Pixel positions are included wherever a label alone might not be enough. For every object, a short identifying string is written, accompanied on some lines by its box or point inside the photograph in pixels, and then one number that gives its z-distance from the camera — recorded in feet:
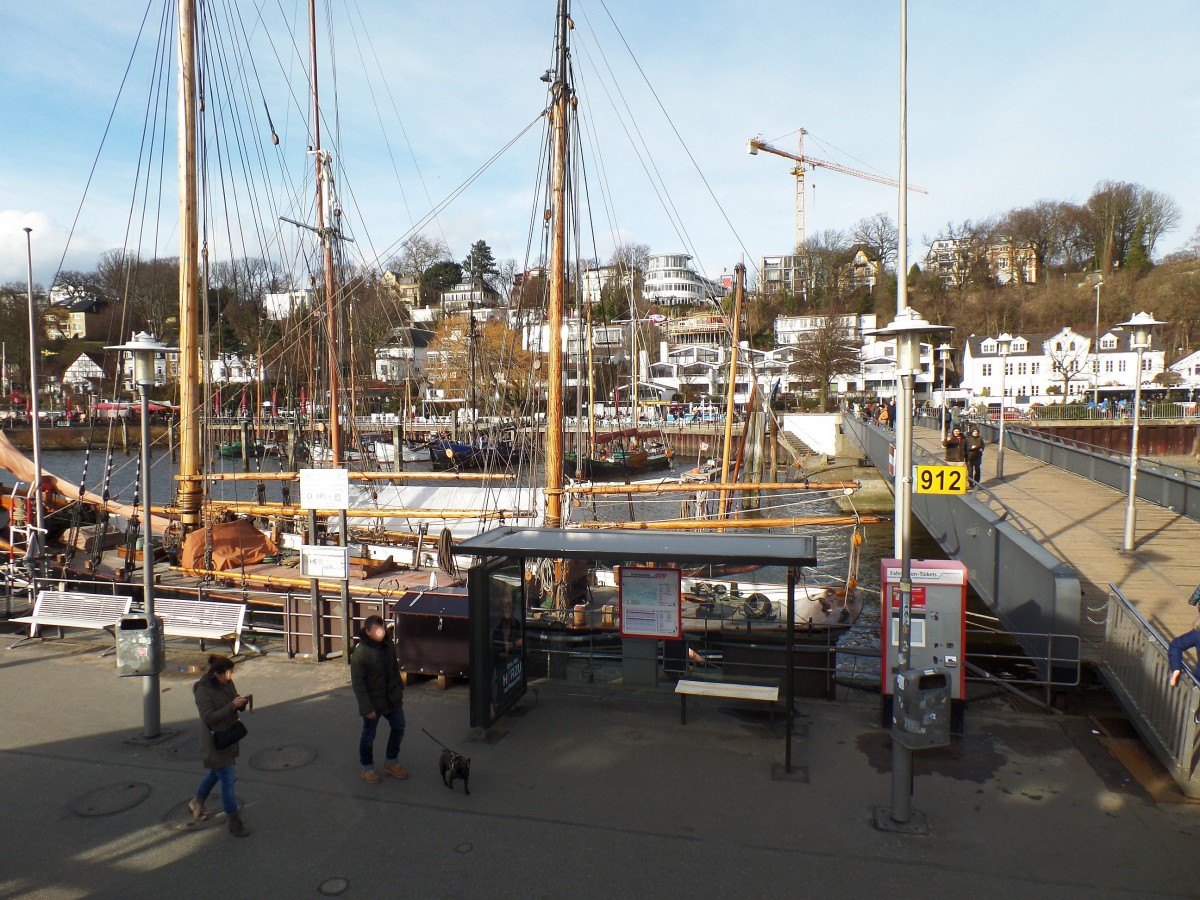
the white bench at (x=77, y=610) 34.24
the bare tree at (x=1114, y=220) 285.02
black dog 21.49
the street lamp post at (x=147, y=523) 25.04
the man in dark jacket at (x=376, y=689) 21.71
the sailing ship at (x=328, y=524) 38.55
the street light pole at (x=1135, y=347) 44.21
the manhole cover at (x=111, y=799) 20.67
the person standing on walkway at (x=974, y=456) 69.87
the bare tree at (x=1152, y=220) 280.72
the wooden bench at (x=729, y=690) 23.93
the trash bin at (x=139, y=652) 24.22
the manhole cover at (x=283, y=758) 23.31
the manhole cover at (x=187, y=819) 19.93
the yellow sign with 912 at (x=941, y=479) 31.94
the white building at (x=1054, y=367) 232.73
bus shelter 24.50
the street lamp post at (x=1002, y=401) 82.91
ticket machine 25.14
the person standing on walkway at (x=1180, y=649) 21.79
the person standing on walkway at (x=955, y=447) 70.03
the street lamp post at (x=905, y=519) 19.80
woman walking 19.27
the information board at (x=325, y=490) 32.60
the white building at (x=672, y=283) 432.66
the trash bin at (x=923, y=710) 19.31
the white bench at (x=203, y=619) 33.06
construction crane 392.47
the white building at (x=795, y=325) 299.38
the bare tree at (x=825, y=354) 219.20
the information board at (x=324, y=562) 31.40
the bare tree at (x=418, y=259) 320.54
